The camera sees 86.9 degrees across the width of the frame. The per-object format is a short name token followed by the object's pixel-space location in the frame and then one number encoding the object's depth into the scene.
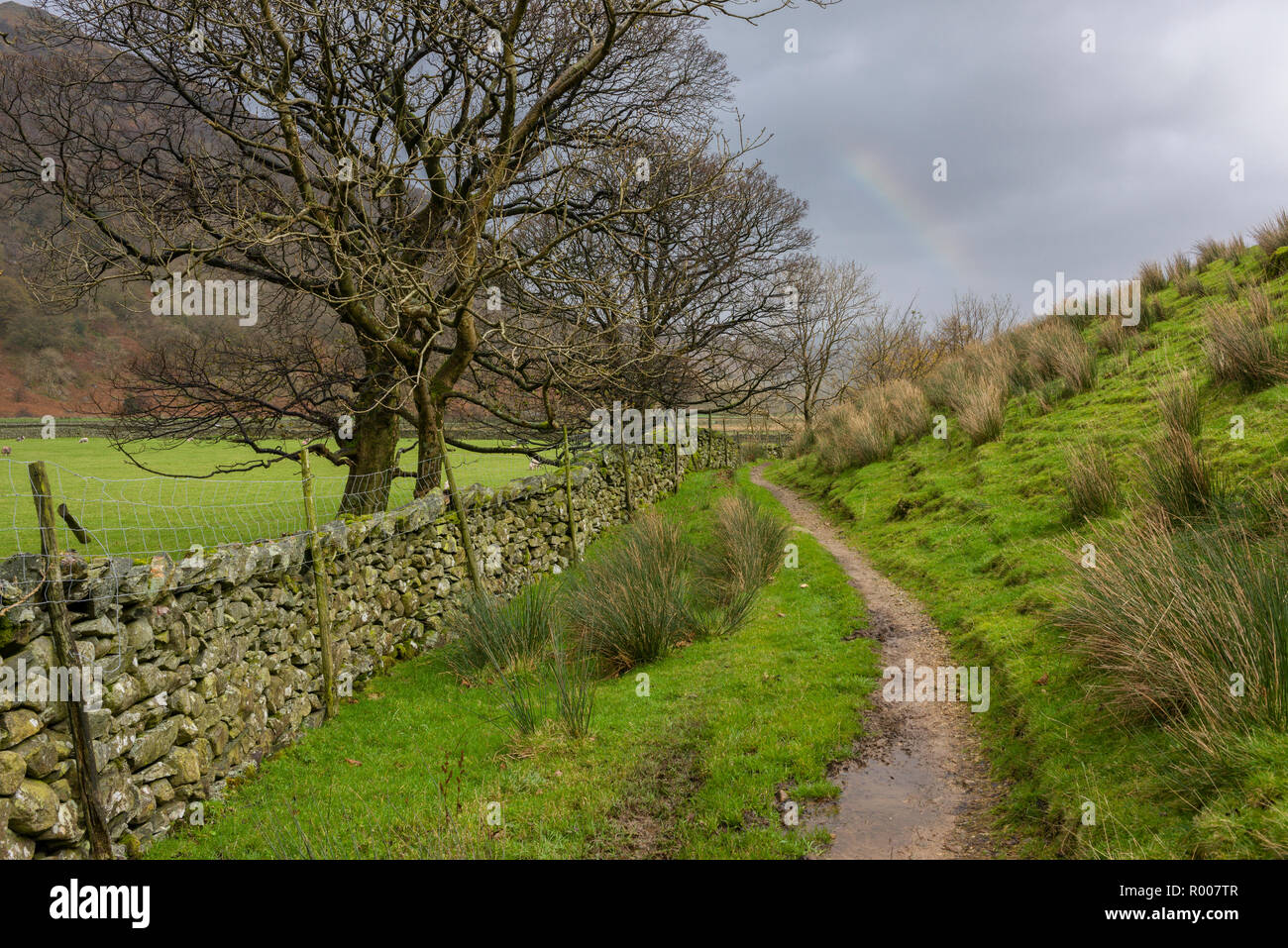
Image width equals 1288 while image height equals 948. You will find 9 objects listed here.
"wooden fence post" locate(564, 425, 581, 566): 12.64
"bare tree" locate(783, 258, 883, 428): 33.69
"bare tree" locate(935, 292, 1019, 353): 37.31
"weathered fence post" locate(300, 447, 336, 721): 6.72
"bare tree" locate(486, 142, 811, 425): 9.82
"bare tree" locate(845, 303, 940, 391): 36.50
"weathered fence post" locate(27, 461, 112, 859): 4.01
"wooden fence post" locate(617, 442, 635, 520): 17.05
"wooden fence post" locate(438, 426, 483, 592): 9.17
